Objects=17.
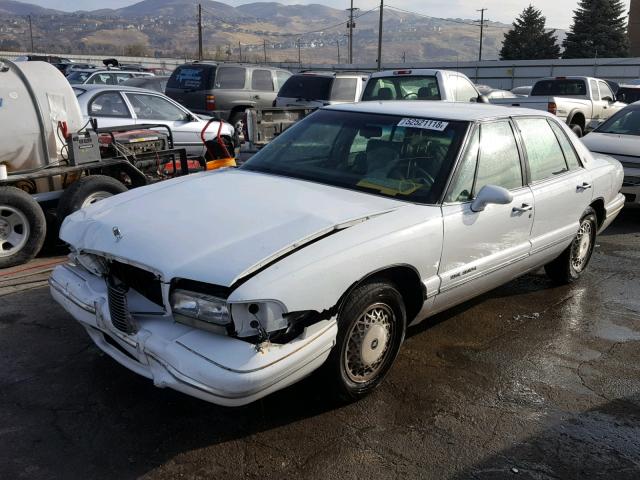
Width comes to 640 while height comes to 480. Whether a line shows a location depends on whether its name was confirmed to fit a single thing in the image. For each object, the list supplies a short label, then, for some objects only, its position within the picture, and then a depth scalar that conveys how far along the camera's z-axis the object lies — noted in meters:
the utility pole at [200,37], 57.44
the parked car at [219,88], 13.97
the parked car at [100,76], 17.20
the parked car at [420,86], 9.96
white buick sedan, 2.84
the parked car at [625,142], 8.12
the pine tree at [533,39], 55.19
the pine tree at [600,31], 51.03
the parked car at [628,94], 19.03
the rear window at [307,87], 12.37
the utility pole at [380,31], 47.34
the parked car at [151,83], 14.48
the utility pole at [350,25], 63.50
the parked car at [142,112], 9.48
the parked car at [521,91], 22.83
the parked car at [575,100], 13.01
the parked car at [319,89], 12.32
